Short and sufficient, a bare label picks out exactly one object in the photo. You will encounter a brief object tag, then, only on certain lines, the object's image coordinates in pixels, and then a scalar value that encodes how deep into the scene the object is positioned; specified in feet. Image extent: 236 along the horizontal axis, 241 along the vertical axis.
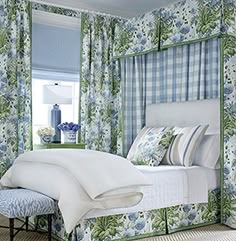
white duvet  10.16
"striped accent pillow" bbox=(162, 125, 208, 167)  13.98
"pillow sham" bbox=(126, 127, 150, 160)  15.96
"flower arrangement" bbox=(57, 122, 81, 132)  17.48
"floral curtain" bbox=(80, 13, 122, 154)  18.66
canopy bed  12.33
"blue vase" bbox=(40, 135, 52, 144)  16.85
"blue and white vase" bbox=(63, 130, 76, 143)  17.54
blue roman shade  17.71
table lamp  17.29
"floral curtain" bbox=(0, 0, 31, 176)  16.15
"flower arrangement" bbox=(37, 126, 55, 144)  16.81
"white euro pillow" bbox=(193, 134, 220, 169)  14.01
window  18.17
